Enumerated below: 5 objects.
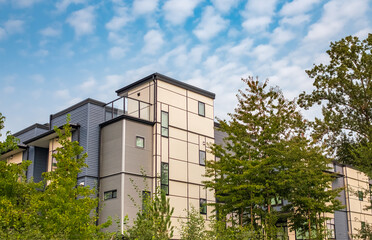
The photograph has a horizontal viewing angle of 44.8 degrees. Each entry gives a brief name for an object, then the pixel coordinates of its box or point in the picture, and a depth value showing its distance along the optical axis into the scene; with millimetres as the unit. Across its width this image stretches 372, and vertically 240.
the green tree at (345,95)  35094
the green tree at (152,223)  12906
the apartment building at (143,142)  31984
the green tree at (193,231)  14961
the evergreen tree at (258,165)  28219
